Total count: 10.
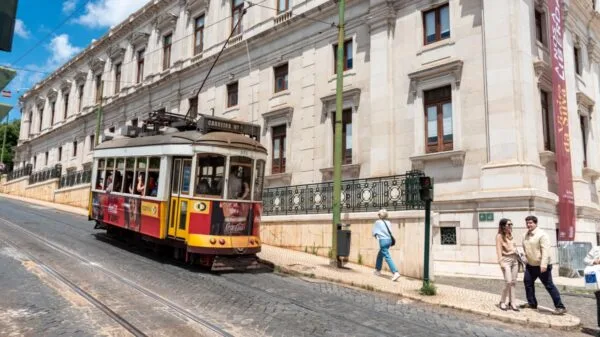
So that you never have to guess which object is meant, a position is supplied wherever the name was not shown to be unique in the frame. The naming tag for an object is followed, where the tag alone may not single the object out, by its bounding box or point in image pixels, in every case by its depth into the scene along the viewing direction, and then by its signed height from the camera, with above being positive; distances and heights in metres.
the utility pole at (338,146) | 13.09 +2.27
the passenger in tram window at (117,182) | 13.88 +1.13
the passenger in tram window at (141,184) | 12.53 +0.97
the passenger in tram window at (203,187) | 11.30 +0.84
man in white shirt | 8.66 -0.63
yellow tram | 11.18 +0.76
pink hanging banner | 14.78 +3.31
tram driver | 11.59 +0.95
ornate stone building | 14.40 +5.11
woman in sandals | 8.94 -0.59
